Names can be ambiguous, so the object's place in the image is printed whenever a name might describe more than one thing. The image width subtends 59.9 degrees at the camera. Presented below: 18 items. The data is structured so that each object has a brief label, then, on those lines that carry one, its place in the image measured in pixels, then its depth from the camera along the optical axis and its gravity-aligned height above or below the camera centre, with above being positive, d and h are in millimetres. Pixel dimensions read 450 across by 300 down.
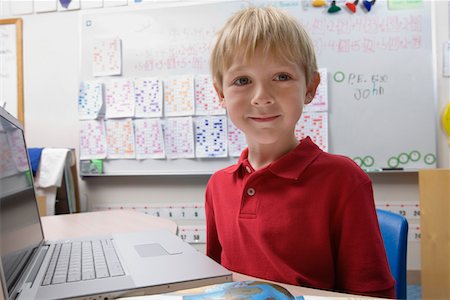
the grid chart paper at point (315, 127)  2189 +130
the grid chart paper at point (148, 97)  2357 +337
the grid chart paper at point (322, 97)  2186 +295
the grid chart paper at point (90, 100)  2418 +337
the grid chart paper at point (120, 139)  2393 +89
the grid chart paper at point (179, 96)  2326 +336
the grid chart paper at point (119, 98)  2391 +337
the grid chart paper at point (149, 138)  2357 +88
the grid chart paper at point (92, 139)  2422 +90
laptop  479 -164
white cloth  2170 -72
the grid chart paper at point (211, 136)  2285 +90
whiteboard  2111 +435
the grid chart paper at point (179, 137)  2324 +90
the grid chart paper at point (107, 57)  2408 +599
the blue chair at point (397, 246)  831 -217
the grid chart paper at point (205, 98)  2301 +315
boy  714 -81
